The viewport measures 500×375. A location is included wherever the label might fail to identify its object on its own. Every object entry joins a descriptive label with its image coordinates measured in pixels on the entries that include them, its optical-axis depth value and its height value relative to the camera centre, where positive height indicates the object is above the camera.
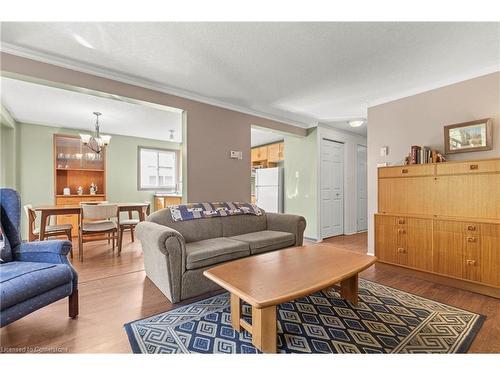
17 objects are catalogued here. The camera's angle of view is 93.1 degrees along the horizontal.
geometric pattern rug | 1.48 -1.01
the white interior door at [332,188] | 4.75 -0.03
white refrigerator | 5.34 -0.05
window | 5.96 +0.48
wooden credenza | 2.23 -0.36
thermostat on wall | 3.67 +0.50
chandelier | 3.89 +0.83
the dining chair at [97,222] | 3.41 -0.55
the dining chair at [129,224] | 3.90 -0.61
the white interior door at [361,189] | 5.47 -0.06
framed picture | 2.48 +0.54
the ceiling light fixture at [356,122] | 4.16 +1.13
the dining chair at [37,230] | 3.30 -0.61
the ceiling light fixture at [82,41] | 2.01 +1.28
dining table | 3.19 -0.33
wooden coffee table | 1.37 -0.60
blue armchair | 1.43 -0.58
